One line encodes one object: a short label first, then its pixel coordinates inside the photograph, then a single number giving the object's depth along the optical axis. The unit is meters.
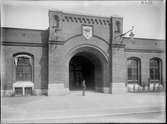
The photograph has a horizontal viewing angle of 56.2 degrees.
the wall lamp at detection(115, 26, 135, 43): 12.08
